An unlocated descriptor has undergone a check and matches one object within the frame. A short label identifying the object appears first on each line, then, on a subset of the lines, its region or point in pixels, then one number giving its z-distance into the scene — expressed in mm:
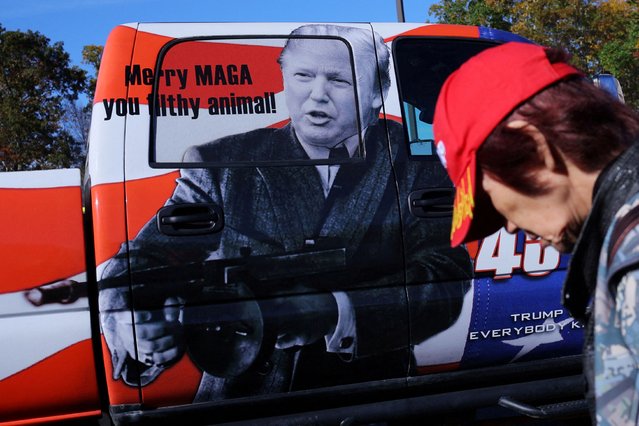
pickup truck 2873
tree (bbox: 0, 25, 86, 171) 20922
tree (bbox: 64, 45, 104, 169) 23078
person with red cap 977
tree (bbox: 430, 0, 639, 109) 25531
